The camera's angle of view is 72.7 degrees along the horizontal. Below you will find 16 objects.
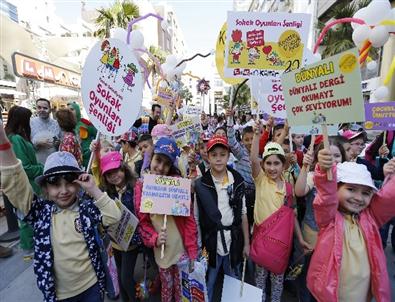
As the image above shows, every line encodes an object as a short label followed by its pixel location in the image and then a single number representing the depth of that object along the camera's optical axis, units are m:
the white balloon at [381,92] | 4.17
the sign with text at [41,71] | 9.59
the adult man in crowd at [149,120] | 5.33
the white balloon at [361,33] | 3.07
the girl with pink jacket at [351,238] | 1.69
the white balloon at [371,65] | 4.89
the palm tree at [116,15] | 15.35
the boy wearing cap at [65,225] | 1.66
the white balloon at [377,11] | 2.98
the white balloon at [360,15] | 3.14
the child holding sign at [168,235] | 2.17
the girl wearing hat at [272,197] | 2.35
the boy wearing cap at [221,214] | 2.26
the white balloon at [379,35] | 2.96
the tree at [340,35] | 13.66
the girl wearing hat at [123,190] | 2.40
